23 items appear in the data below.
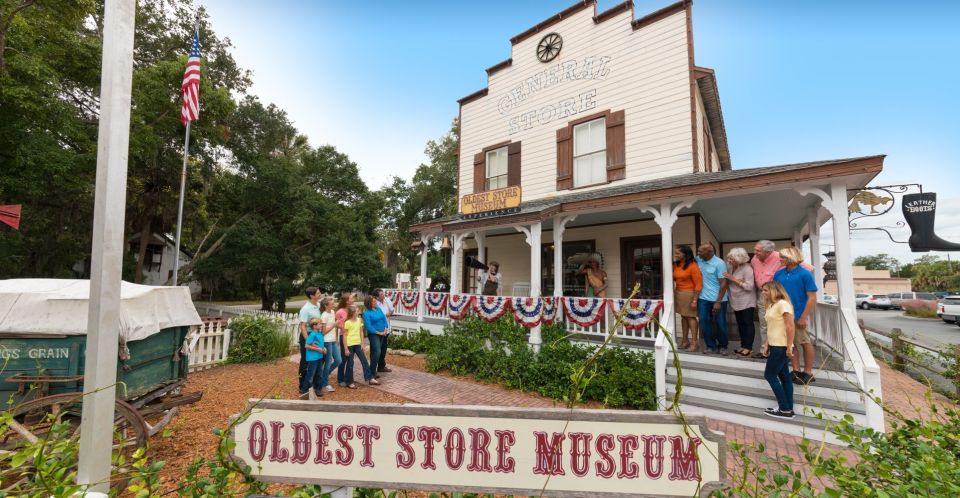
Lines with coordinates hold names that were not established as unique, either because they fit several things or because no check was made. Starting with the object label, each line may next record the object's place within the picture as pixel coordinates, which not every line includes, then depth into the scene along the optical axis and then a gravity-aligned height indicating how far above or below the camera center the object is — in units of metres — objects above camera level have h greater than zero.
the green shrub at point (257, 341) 9.68 -1.91
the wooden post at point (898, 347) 10.29 -2.04
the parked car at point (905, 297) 40.54 -2.65
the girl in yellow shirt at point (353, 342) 7.42 -1.43
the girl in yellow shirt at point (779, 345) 4.83 -0.93
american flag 10.28 +5.12
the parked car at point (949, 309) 23.66 -2.17
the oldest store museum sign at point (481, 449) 1.52 -0.76
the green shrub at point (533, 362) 6.44 -1.82
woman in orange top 6.45 -0.23
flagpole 10.92 +1.35
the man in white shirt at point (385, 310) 8.29 -1.07
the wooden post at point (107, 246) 2.02 +0.13
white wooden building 5.90 +2.05
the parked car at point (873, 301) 39.78 -2.90
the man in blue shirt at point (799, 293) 5.07 -0.27
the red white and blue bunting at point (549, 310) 8.13 -0.84
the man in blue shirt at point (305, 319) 6.36 -0.85
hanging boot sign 6.86 +1.03
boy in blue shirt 6.31 -1.36
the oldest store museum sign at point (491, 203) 9.62 +1.87
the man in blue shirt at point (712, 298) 6.21 -0.42
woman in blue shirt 7.68 -1.10
